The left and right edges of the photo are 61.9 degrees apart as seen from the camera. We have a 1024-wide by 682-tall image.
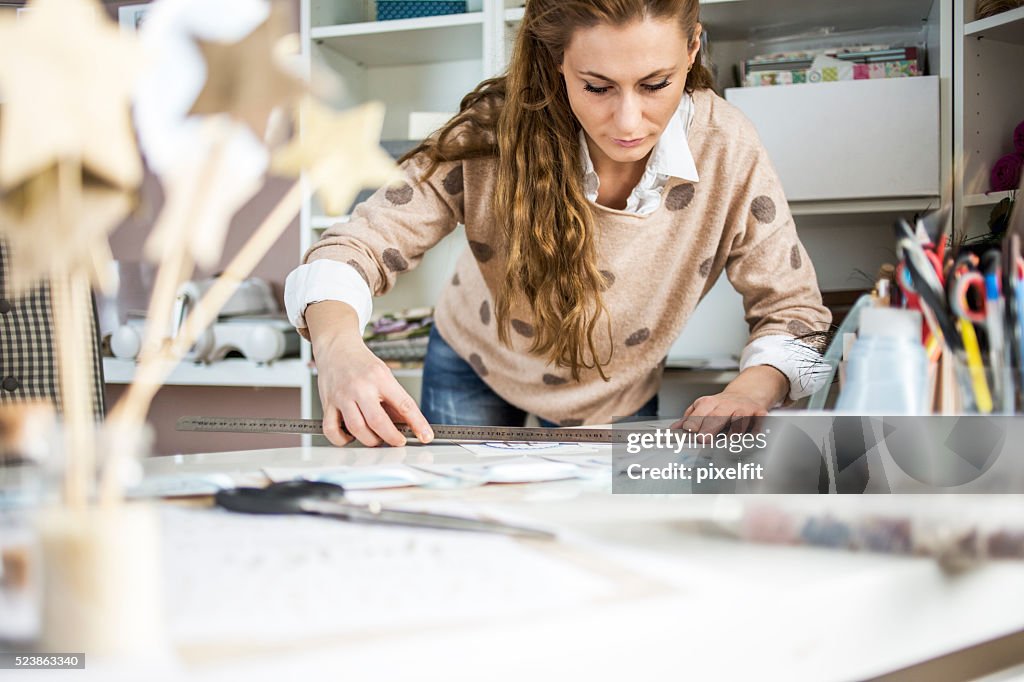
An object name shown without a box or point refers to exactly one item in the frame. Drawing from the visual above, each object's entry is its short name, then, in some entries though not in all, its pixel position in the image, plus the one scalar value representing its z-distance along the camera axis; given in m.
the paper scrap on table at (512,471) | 0.69
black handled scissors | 0.49
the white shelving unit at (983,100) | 1.73
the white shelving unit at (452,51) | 1.84
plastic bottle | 0.51
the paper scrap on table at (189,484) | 0.58
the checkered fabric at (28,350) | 1.23
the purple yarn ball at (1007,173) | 1.69
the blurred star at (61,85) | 0.29
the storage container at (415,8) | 2.00
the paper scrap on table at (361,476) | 0.65
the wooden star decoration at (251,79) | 0.32
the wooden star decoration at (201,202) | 0.33
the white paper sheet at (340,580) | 0.34
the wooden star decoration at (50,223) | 0.31
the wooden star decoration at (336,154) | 0.34
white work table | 0.32
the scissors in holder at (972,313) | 0.50
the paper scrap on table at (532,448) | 0.83
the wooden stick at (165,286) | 0.33
